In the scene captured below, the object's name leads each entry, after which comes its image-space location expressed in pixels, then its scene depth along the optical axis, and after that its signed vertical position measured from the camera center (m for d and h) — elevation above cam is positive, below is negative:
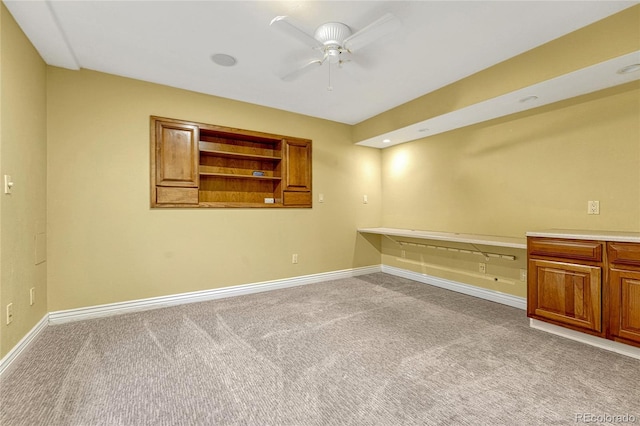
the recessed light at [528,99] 2.78 +1.14
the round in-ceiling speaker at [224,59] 2.65 +1.48
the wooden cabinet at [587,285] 2.08 -0.61
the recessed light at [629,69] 2.21 +1.15
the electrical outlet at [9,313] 2.01 -0.73
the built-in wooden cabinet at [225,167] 3.25 +0.60
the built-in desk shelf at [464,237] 2.87 -0.31
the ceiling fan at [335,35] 1.83 +1.27
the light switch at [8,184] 1.96 +0.20
